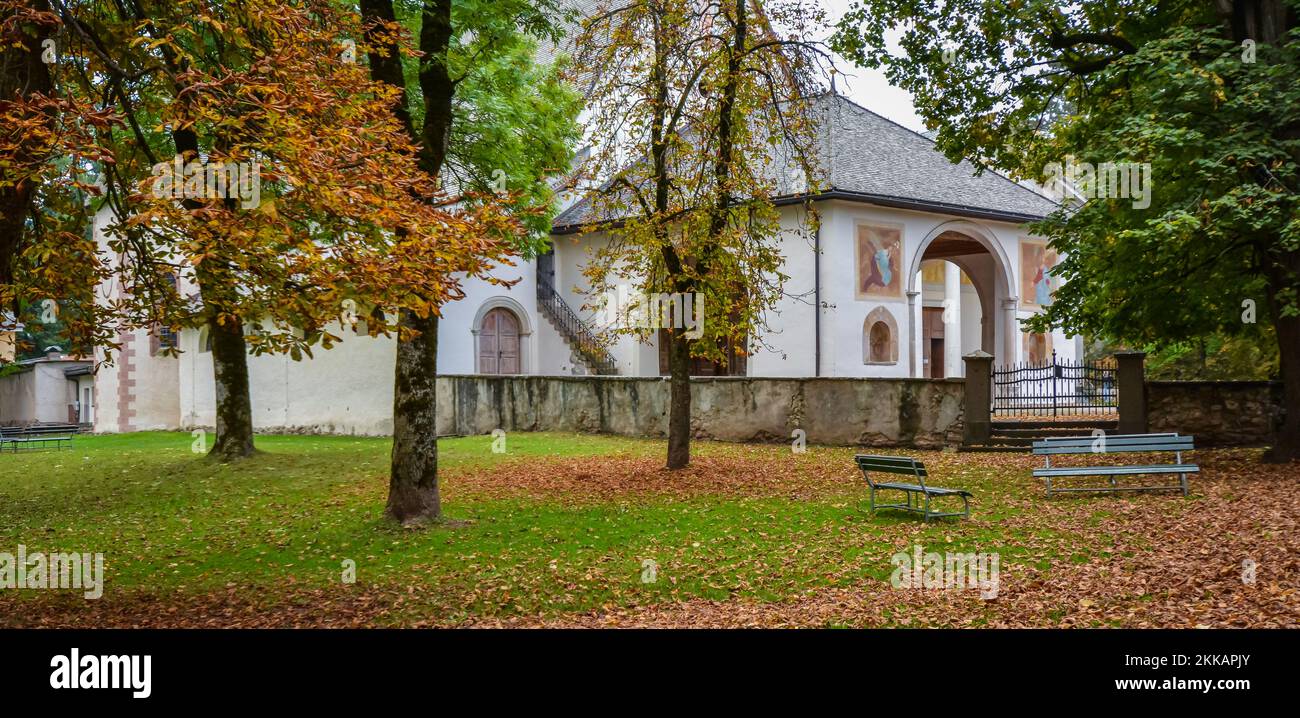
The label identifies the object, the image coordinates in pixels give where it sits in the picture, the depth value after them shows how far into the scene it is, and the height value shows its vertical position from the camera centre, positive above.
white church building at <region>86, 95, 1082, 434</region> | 27.22 +1.88
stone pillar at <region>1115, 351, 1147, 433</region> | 17.23 -0.39
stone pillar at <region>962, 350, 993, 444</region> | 18.33 -0.47
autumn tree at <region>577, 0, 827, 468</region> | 15.19 +3.68
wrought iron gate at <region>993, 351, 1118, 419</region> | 21.77 -0.52
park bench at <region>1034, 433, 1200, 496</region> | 12.35 -0.97
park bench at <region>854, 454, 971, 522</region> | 11.23 -1.12
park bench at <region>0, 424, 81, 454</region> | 24.00 -1.39
